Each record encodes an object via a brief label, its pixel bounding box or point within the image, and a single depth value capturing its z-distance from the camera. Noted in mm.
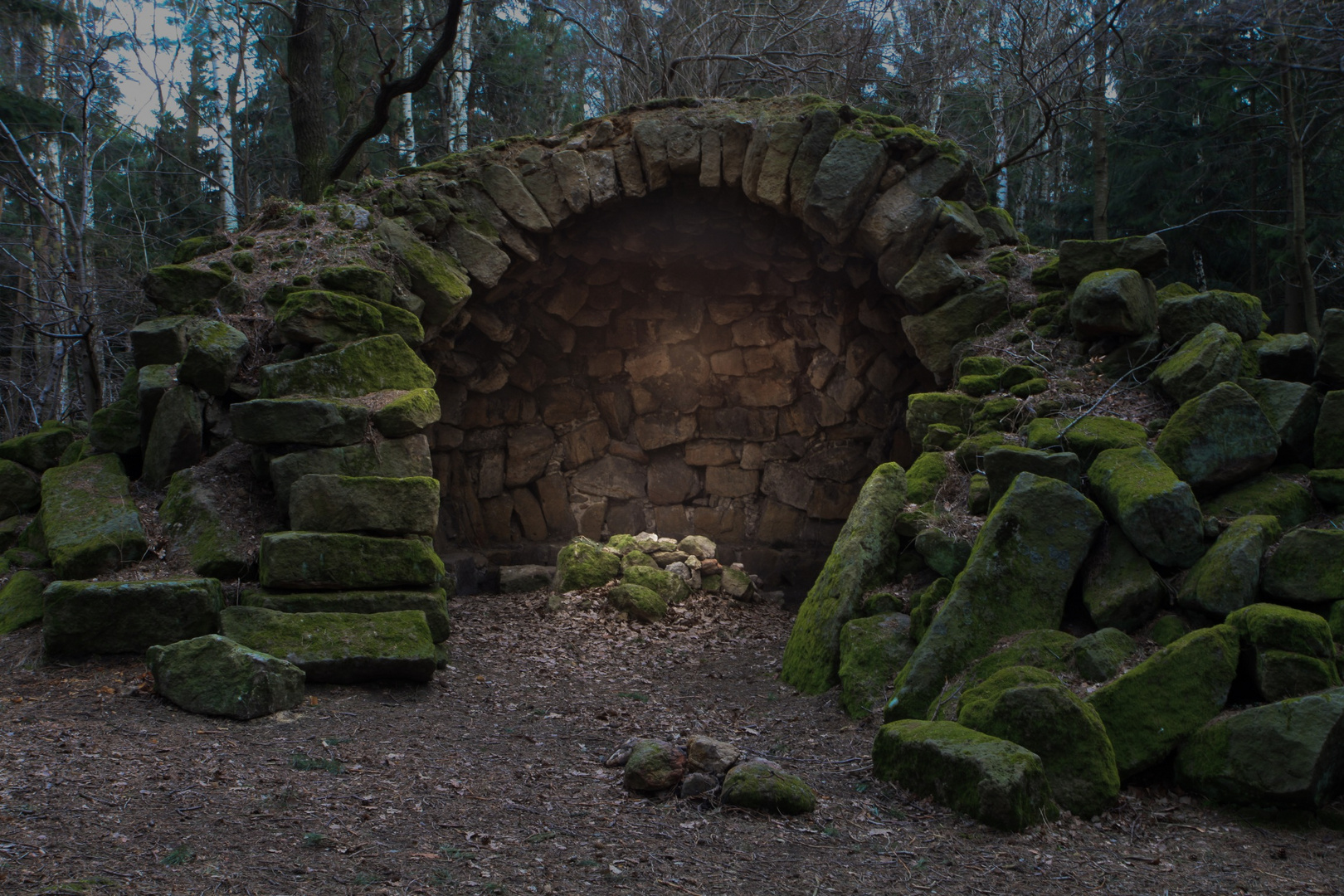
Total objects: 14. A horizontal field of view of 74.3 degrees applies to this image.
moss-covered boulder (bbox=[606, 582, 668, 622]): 7352
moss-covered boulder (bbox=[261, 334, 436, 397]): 5734
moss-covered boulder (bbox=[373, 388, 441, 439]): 5727
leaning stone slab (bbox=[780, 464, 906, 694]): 5285
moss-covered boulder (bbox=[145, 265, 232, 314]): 6422
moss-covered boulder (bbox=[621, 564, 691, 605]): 7832
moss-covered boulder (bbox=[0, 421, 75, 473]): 6332
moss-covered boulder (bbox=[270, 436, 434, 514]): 5410
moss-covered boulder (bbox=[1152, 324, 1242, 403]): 5289
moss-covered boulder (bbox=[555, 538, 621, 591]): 7939
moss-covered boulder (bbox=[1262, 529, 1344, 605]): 3852
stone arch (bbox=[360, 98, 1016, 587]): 7715
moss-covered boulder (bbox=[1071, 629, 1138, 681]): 3807
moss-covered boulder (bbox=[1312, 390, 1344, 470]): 4648
